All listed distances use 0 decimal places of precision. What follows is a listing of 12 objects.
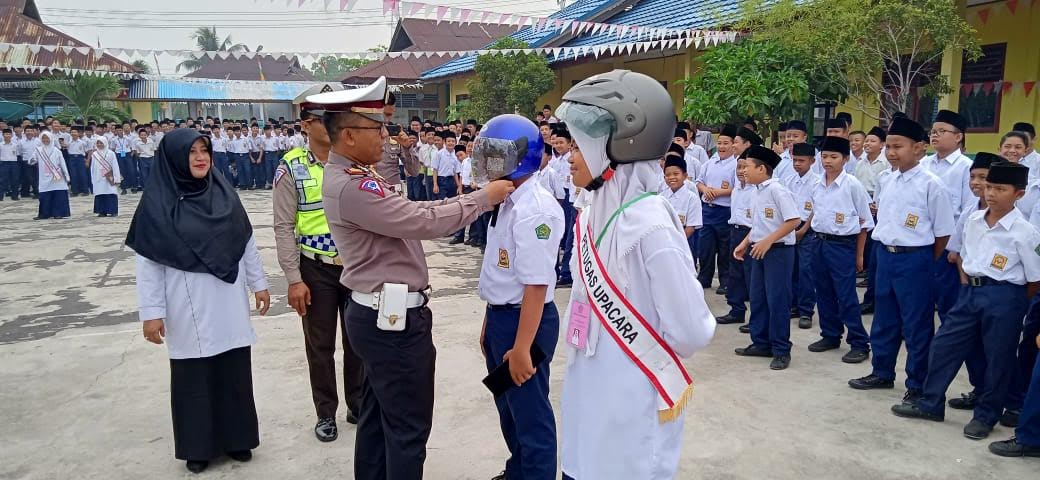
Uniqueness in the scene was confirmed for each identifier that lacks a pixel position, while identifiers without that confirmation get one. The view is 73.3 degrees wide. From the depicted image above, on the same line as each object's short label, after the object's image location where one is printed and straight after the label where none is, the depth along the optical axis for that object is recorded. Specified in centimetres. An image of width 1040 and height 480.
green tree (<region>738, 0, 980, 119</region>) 730
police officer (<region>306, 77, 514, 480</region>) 264
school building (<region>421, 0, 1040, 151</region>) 869
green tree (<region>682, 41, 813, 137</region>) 841
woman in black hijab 339
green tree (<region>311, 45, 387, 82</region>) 5141
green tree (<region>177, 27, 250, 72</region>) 7000
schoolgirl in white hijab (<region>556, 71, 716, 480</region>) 194
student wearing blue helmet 269
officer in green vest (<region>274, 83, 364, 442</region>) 375
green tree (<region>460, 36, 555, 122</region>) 1592
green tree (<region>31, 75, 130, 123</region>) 2298
